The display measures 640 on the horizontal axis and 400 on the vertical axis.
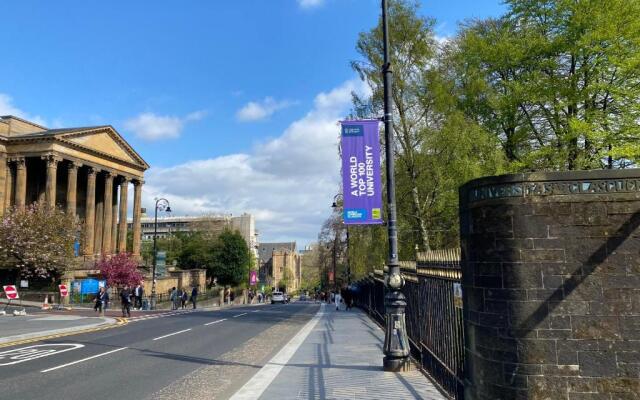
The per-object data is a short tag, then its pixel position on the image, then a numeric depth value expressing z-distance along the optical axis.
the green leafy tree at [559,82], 19.00
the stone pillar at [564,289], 4.66
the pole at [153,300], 40.56
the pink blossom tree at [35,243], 43.28
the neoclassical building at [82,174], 55.19
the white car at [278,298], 65.44
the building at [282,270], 157.12
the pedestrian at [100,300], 29.58
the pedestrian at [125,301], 27.38
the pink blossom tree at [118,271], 50.22
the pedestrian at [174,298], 39.00
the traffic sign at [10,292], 28.70
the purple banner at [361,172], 10.18
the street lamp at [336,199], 29.17
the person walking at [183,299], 42.86
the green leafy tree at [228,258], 80.19
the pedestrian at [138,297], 38.47
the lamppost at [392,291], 9.23
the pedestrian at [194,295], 39.23
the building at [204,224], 102.19
